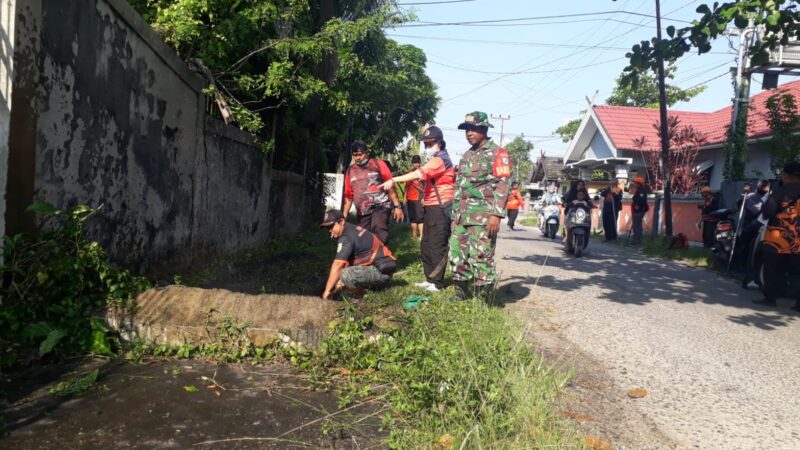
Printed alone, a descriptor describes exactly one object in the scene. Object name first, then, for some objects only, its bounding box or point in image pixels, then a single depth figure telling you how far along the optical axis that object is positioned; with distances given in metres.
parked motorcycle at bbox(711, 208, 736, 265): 9.86
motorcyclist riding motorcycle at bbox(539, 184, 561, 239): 15.18
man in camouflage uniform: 5.41
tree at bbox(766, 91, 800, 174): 12.12
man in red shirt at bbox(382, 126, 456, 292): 6.06
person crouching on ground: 5.56
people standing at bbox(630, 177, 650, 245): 14.80
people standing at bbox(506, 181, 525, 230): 16.74
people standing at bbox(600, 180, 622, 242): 15.21
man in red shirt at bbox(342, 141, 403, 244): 6.76
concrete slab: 4.00
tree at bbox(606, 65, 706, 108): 33.78
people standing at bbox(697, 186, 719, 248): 12.53
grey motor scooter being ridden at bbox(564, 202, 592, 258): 10.74
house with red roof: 18.35
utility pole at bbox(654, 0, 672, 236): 15.41
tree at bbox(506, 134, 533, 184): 68.99
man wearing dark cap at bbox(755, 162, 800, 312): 6.79
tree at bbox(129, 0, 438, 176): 6.64
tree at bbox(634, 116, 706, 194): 19.41
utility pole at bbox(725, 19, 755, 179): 14.27
